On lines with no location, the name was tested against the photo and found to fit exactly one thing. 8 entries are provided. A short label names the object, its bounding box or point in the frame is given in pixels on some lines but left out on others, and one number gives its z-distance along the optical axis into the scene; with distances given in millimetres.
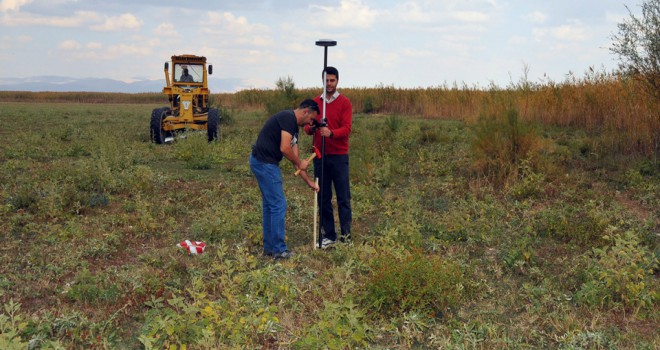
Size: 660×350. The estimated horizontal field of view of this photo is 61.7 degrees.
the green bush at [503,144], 10469
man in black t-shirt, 6090
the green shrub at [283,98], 21812
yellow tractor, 16375
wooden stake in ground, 6512
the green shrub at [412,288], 4969
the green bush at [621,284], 5109
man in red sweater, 6477
